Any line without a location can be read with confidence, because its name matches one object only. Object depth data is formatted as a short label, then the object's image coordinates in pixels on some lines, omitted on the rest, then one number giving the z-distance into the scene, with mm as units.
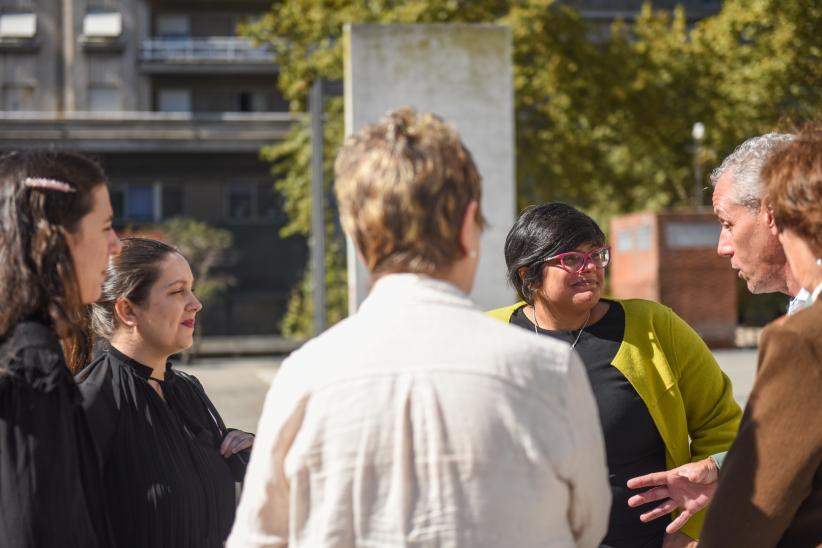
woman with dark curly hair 2330
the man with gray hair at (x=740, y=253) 3100
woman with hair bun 2951
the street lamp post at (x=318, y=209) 14977
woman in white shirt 2037
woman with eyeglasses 3574
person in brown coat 2203
